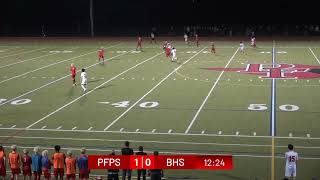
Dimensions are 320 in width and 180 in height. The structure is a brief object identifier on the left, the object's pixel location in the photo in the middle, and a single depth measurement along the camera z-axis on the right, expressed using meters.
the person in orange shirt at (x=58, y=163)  13.20
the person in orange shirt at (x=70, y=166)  13.02
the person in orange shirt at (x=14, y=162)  13.35
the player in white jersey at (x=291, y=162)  13.06
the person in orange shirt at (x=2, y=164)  13.33
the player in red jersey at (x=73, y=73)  27.88
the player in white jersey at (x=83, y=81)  26.23
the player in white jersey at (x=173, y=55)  37.31
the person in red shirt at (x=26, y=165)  13.34
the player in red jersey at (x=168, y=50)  40.00
